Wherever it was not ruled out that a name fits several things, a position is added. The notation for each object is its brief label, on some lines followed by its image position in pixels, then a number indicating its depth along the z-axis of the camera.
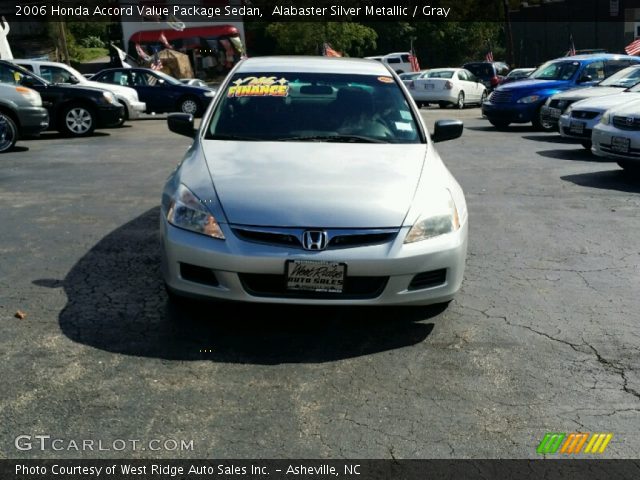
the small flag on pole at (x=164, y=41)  51.89
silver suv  12.80
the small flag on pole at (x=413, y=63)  40.31
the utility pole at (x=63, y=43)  47.82
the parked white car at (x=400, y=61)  46.16
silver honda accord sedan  4.39
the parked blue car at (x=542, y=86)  17.56
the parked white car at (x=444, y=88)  27.41
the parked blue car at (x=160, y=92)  22.42
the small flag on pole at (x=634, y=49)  25.61
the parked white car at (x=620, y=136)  10.07
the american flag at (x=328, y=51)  39.50
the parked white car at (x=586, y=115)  12.91
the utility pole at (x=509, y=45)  44.88
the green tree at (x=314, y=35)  55.56
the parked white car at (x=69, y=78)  18.44
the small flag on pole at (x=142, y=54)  49.40
